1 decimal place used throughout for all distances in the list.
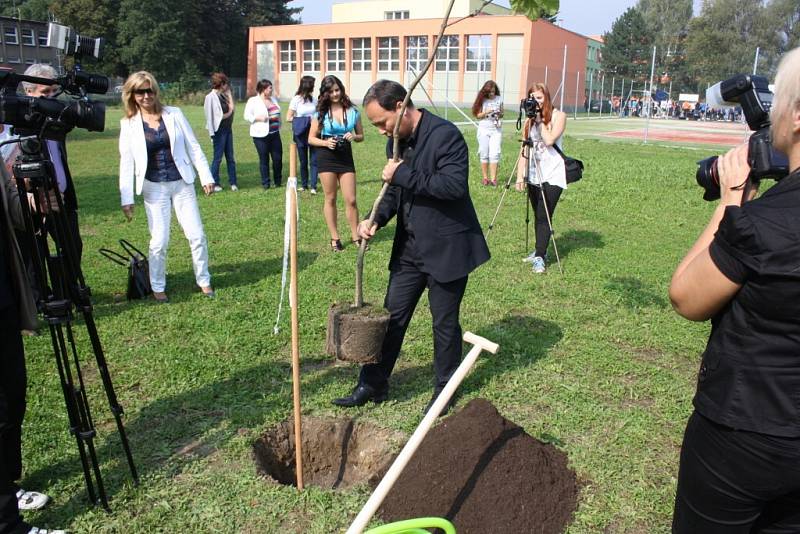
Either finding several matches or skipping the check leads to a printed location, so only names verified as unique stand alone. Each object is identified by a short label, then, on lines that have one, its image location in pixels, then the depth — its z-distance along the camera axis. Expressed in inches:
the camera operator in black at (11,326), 107.0
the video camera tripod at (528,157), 270.7
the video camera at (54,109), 107.7
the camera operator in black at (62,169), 202.5
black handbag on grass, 238.2
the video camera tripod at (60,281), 109.3
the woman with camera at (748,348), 62.0
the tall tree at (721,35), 1929.1
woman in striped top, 445.7
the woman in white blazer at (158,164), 217.0
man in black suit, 142.3
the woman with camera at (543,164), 271.1
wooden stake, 131.9
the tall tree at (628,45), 2455.7
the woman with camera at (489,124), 449.1
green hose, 77.8
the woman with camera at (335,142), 301.6
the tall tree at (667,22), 2436.8
